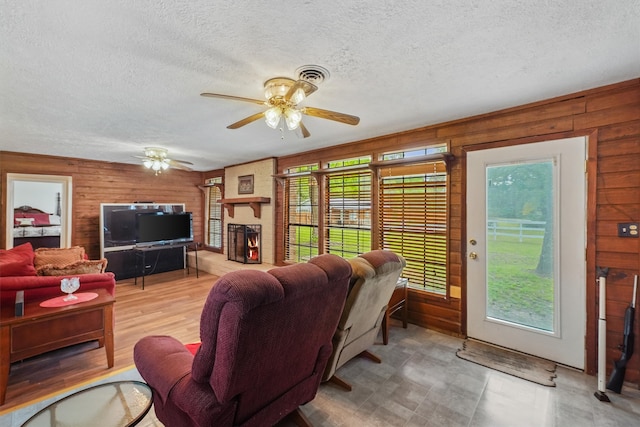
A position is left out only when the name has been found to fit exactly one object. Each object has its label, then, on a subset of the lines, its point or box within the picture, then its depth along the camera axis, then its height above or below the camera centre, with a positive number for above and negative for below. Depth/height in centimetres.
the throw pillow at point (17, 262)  251 -48
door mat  230 -134
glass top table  141 -106
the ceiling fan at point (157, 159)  446 +85
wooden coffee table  205 -100
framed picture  572 +58
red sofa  241 -63
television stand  530 -75
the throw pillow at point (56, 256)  336 -57
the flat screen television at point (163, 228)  545 -34
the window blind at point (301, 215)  466 -5
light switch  215 -12
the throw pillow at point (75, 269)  279 -60
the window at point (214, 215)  680 -8
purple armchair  110 -64
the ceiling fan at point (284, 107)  208 +80
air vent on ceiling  195 +100
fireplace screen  551 -64
